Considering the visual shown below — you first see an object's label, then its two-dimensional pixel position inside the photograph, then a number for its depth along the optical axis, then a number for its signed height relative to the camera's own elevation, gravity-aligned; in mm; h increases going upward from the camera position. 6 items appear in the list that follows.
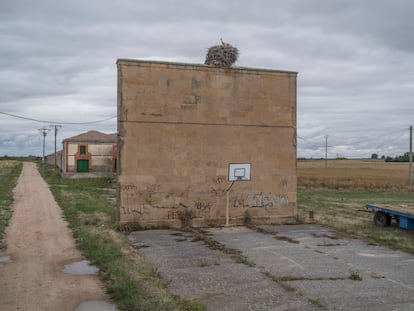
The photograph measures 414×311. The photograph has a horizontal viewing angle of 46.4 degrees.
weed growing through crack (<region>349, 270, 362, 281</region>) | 9203 -1981
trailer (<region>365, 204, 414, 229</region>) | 16141 -1438
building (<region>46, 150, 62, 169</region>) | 86000 +2160
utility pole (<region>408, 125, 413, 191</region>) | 41362 +2214
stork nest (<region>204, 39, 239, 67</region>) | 16688 +4059
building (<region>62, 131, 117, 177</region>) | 48094 +1419
